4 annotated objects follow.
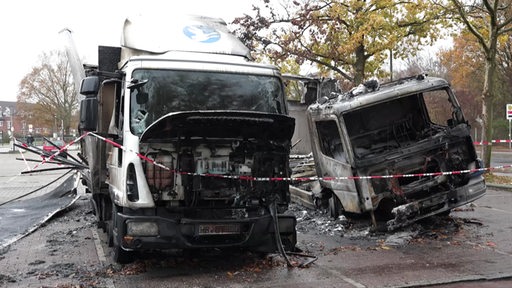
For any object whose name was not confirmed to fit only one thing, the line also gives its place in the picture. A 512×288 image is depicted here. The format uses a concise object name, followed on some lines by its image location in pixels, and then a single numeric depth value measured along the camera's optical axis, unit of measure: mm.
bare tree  55069
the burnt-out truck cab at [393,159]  7961
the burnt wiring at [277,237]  6121
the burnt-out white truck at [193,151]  5652
